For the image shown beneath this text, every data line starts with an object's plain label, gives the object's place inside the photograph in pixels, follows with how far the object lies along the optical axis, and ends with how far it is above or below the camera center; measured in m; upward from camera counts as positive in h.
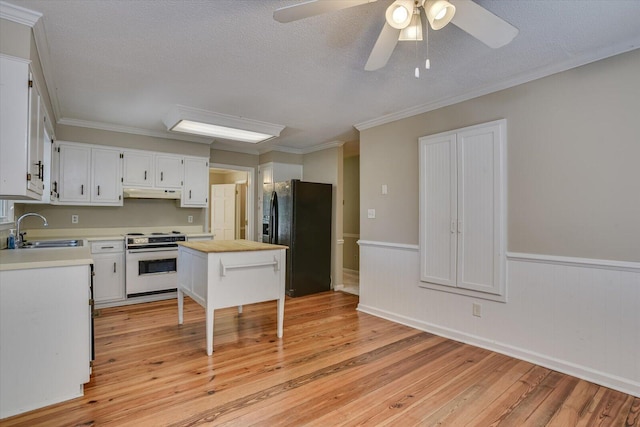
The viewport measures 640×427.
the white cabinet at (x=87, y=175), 4.00 +0.53
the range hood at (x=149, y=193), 4.41 +0.33
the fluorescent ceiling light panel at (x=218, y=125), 3.64 +1.11
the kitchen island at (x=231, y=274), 2.76 -0.53
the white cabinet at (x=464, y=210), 2.85 +0.06
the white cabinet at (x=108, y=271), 4.00 -0.69
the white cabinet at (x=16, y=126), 1.92 +0.55
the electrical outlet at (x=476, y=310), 2.99 -0.87
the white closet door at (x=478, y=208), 2.87 +0.09
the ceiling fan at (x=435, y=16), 1.49 +0.98
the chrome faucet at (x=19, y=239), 2.95 -0.22
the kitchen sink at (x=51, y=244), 3.20 -0.28
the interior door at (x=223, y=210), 6.60 +0.14
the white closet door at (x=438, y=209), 3.17 +0.08
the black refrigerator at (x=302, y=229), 4.79 -0.20
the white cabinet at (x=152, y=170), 4.42 +0.66
